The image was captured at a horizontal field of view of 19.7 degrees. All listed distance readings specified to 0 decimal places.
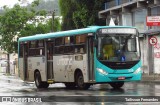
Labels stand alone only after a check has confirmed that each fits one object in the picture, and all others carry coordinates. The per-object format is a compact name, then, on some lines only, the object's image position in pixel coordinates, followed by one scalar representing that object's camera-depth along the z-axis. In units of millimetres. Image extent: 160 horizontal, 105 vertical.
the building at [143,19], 37156
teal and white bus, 20656
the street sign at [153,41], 30672
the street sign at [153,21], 29447
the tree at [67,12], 58109
